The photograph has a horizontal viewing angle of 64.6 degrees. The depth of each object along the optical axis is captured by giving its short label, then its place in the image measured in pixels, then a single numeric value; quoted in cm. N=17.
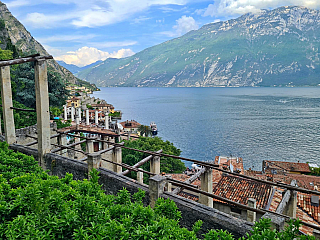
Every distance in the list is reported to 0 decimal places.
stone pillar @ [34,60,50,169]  1115
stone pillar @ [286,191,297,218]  911
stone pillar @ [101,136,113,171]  2417
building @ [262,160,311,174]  4468
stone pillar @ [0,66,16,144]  1243
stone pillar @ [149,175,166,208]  766
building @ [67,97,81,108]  8954
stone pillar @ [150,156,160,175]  1088
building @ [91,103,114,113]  10264
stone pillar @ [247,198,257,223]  1011
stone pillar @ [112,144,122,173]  1205
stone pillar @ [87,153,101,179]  945
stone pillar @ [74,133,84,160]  2397
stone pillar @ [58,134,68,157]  1568
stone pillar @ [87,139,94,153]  1553
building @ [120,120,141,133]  7974
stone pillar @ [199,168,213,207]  899
